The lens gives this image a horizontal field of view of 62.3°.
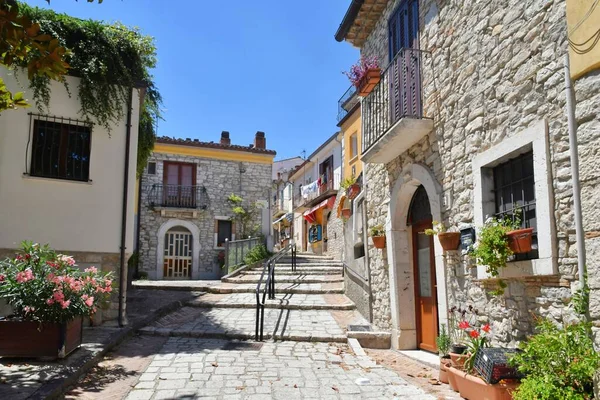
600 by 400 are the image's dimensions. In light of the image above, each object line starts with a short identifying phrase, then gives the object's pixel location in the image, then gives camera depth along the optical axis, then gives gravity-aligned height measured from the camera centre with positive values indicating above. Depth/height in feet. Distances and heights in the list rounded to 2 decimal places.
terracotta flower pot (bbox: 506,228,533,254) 14.60 +0.43
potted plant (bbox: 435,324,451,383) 18.39 -3.80
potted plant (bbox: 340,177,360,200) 36.29 +4.70
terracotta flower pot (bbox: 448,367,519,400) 13.92 -3.96
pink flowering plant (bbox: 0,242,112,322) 18.54 -1.23
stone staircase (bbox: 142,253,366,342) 28.40 -4.01
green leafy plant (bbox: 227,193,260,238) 74.59 +6.14
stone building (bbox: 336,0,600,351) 13.76 +3.65
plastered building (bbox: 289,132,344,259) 77.82 +9.28
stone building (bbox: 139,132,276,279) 71.87 +7.95
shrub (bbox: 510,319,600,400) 11.75 -2.70
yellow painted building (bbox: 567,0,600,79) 12.37 +5.63
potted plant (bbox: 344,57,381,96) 28.35 +10.40
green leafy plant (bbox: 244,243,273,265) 59.47 -0.01
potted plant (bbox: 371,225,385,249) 27.91 +1.06
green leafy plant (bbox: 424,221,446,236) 20.61 +1.06
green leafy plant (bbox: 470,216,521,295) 15.25 +0.23
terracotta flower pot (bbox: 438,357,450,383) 18.31 -4.30
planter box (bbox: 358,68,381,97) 28.27 +10.02
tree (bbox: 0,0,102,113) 11.75 +5.37
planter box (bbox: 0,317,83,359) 18.56 -3.14
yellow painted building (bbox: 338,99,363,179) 67.36 +15.87
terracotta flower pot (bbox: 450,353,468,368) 16.75 -3.57
